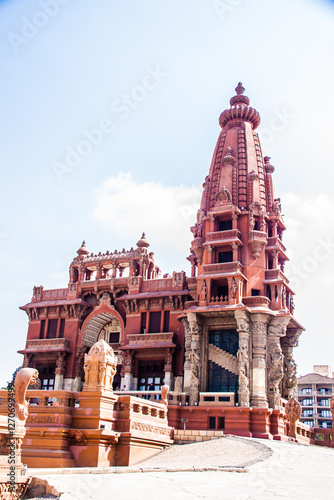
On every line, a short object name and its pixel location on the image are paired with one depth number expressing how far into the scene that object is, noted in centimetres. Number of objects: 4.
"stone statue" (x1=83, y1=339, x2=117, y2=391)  1858
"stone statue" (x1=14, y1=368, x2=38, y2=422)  1117
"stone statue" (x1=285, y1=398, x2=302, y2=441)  2805
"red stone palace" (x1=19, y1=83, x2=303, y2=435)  2856
